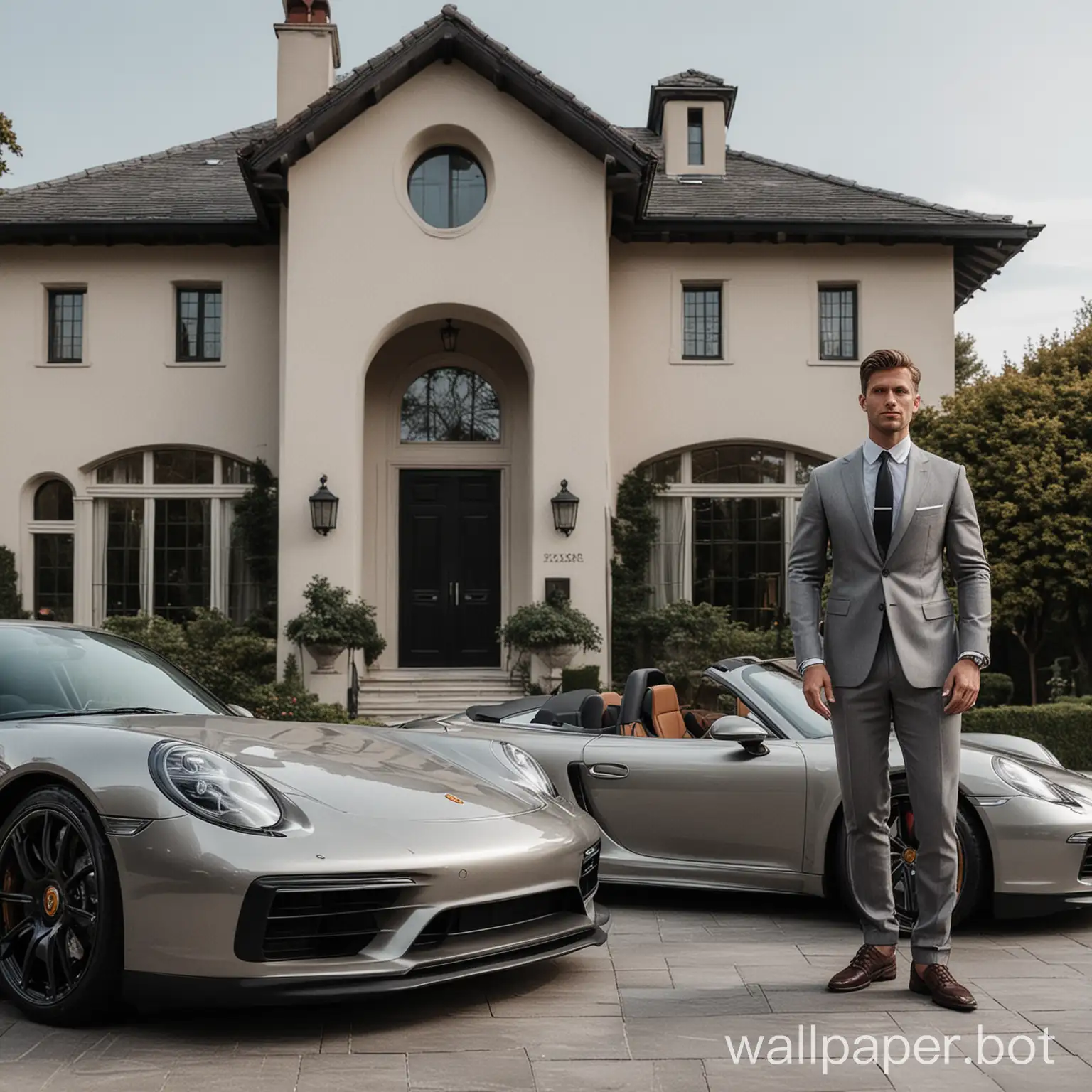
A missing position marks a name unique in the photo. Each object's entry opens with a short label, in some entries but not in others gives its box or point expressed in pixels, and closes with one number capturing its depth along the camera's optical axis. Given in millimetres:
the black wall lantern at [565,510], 15227
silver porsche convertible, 5164
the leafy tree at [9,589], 16938
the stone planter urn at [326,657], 14773
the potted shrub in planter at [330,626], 14625
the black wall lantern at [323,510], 15094
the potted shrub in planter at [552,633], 14742
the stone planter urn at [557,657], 14906
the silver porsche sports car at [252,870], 3564
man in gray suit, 4156
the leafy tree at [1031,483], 14367
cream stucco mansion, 17172
